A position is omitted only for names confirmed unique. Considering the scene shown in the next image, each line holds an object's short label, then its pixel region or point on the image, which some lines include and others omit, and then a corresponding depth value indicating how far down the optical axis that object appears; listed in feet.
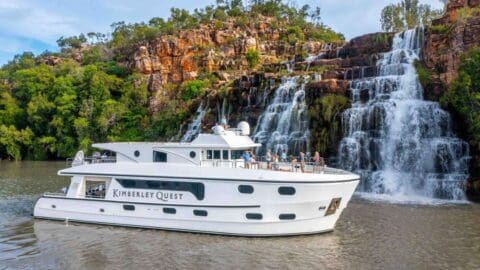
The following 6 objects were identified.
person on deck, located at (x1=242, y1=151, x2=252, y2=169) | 57.52
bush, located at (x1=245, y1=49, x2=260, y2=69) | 195.83
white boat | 53.31
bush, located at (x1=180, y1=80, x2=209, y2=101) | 178.81
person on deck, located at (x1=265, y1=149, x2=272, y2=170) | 58.11
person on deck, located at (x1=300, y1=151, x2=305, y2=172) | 55.92
